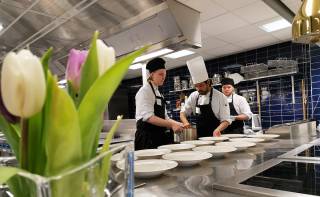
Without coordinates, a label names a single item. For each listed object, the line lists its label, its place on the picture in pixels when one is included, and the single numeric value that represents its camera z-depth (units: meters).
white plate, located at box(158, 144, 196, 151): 1.32
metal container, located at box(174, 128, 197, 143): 2.27
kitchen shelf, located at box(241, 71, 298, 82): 4.18
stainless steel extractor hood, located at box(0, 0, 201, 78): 2.04
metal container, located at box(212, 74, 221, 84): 5.30
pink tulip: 0.35
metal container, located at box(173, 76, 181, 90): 6.06
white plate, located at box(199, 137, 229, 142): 1.63
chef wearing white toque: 2.56
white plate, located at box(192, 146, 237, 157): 1.16
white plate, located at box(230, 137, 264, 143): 1.56
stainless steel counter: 0.72
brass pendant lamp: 1.37
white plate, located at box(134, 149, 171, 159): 1.18
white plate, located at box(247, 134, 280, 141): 1.78
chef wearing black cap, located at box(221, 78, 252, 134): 3.34
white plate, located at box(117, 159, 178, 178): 0.83
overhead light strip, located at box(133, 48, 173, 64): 2.29
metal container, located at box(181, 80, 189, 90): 5.93
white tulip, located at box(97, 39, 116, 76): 0.37
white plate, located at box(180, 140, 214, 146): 1.46
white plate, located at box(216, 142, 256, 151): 1.35
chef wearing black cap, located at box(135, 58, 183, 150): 2.19
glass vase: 0.30
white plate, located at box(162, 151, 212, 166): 0.99
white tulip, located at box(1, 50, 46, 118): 0.28
